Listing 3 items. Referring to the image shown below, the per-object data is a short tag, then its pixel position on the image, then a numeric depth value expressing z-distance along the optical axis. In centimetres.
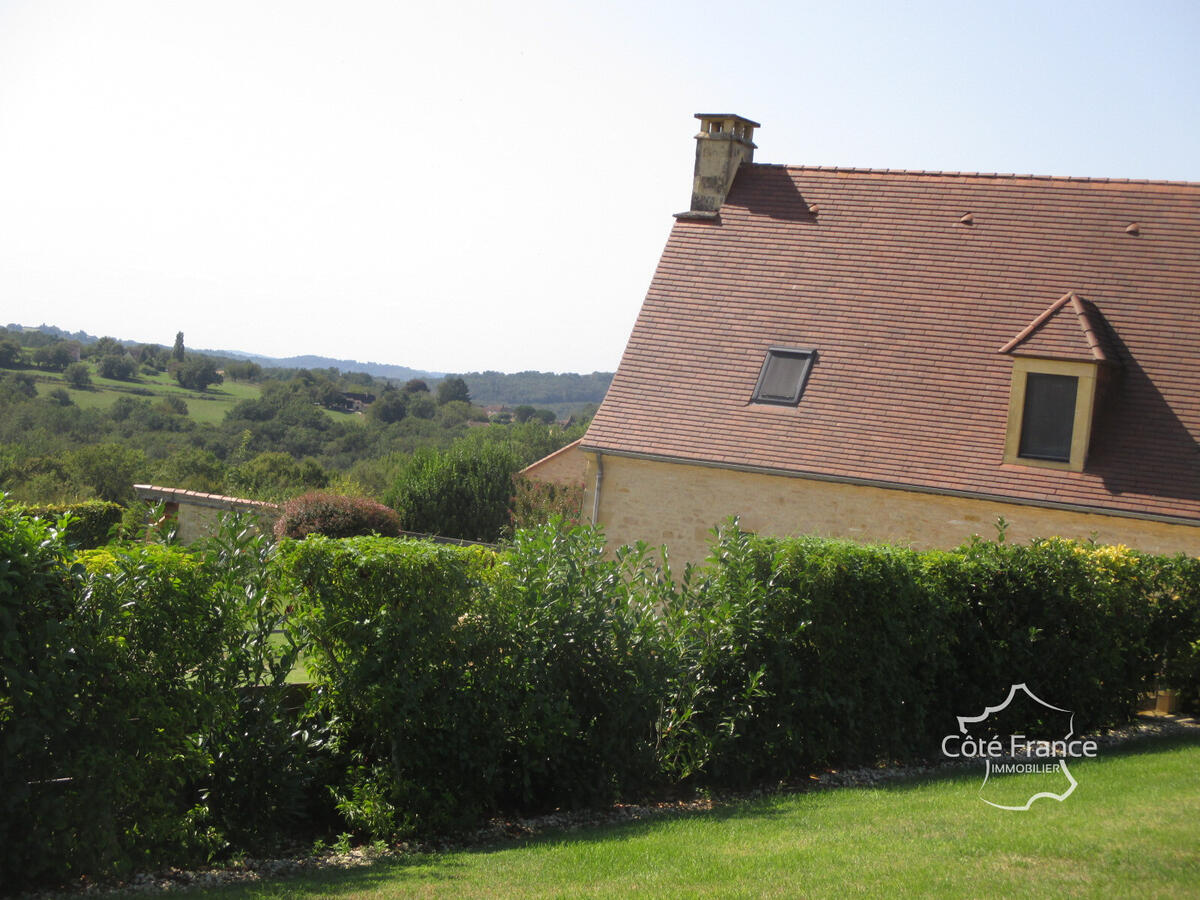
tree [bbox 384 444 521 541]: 3278
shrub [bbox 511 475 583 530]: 2547
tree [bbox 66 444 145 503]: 4016
